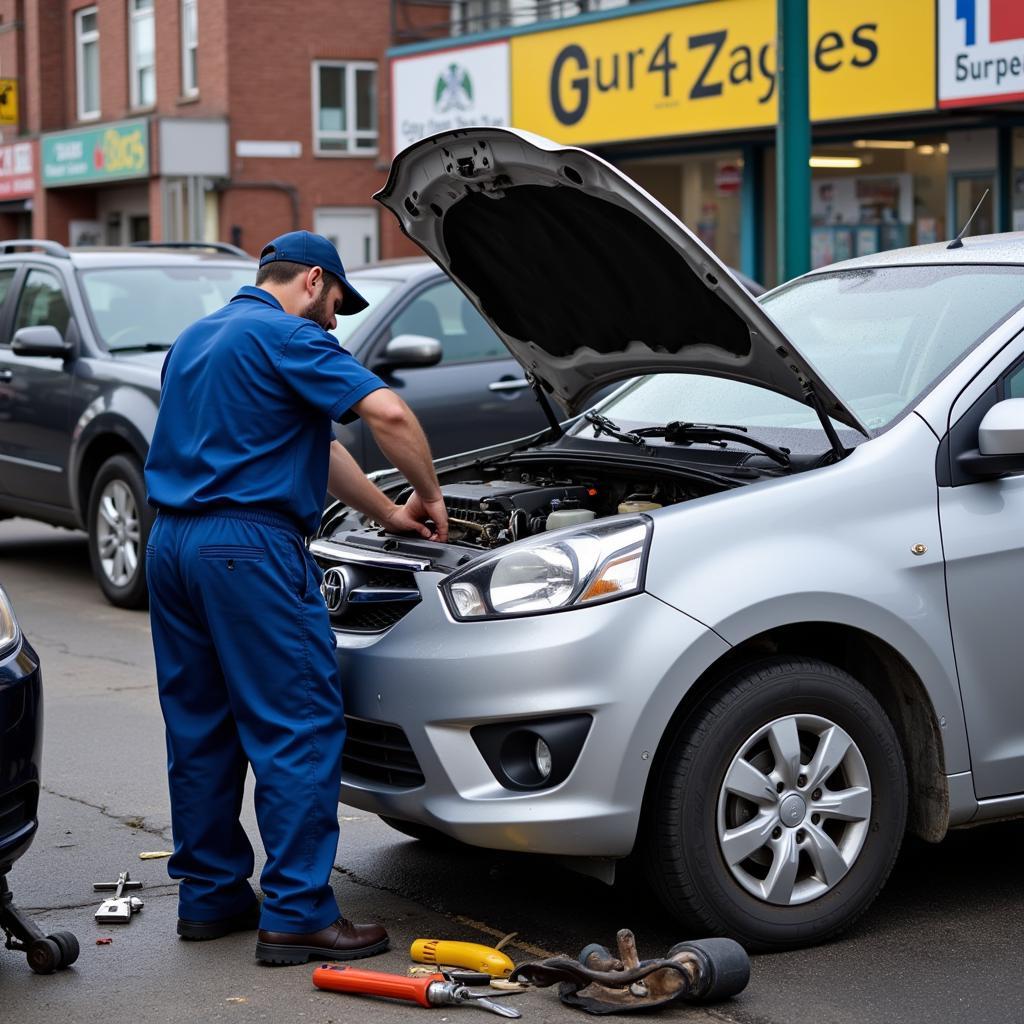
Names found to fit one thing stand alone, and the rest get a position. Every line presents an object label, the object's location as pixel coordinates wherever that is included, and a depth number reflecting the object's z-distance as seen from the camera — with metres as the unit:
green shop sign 31.86
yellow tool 4.30
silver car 4.29
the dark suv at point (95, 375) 9.99
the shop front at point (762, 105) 16.62
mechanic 4.46
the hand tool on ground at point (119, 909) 4.82
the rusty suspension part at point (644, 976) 4.06
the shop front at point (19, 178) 36.06
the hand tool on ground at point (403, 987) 4.14
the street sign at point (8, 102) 35.62
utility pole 10.69
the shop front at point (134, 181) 30.92
